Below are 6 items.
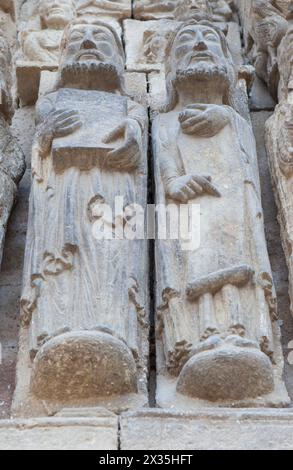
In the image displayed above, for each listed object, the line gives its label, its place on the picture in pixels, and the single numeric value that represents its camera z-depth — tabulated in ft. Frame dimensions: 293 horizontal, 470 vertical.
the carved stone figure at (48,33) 23.25
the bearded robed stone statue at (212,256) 14.74
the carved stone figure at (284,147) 17.78
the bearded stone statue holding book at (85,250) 14.67
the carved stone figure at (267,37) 22.31
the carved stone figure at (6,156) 18.22
